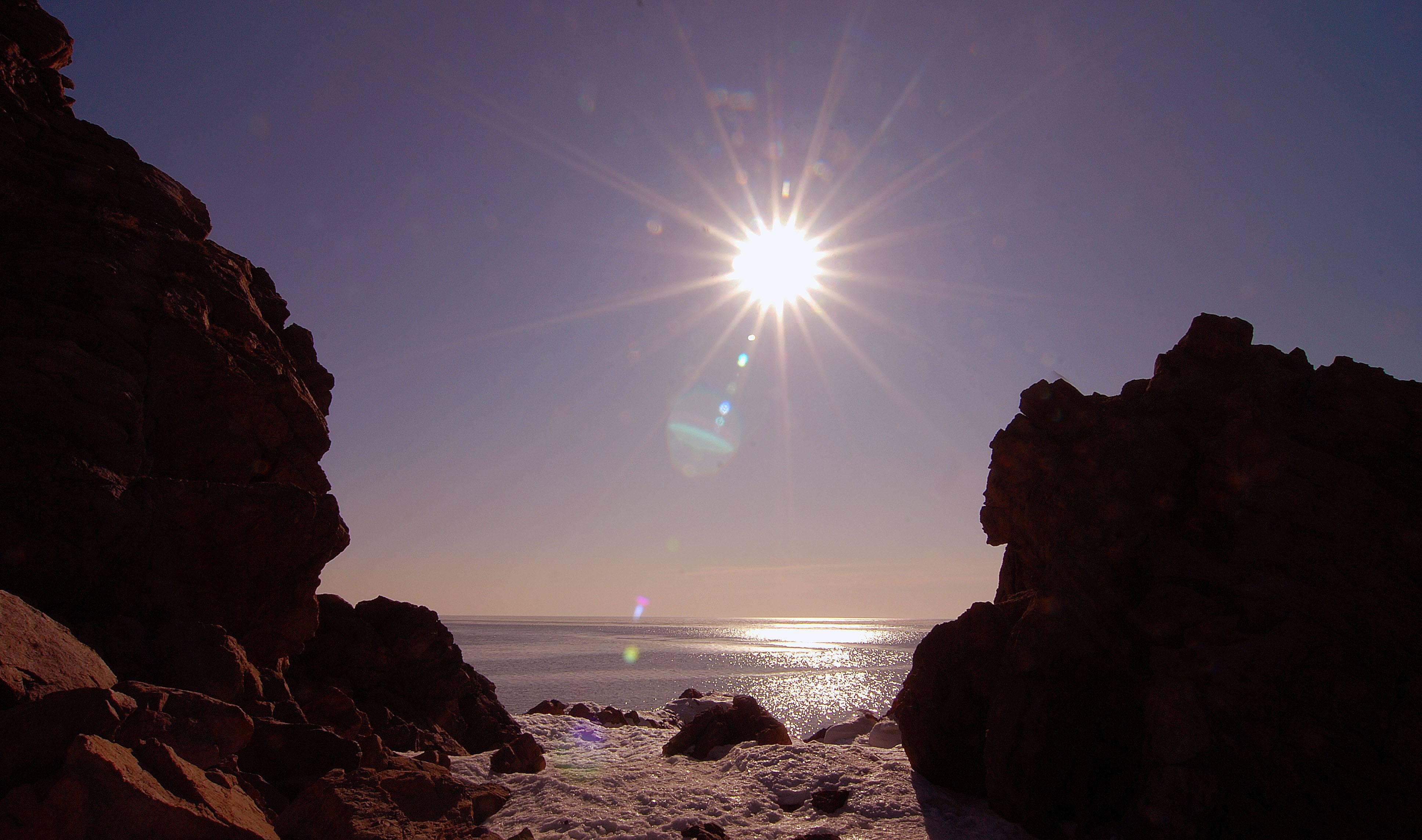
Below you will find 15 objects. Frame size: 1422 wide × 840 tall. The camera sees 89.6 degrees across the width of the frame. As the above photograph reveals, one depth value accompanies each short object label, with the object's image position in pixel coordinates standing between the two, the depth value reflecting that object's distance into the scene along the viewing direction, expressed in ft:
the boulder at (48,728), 19.93
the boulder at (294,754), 31.09
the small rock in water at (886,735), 57.88
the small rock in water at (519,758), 46.06
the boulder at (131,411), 32.81
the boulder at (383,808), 25.72
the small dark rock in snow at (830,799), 36.41
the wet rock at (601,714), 81.77
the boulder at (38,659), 22.79
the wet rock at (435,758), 44.88
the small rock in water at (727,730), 52.65
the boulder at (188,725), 23.77
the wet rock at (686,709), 86.84
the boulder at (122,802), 18.81
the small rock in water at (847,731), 70.38
